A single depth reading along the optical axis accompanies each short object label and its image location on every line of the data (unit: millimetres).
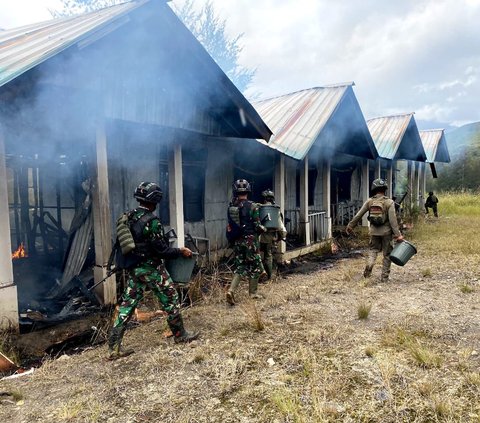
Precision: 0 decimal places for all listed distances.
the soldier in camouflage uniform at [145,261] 3691
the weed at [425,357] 3314
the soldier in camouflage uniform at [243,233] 5398
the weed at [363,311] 4676
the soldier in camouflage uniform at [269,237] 6162
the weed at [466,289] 5805
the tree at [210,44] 27273
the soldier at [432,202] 18406
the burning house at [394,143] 14180
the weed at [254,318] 4316
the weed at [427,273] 6973
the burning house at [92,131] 4195
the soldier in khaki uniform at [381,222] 6387
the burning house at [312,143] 8641
